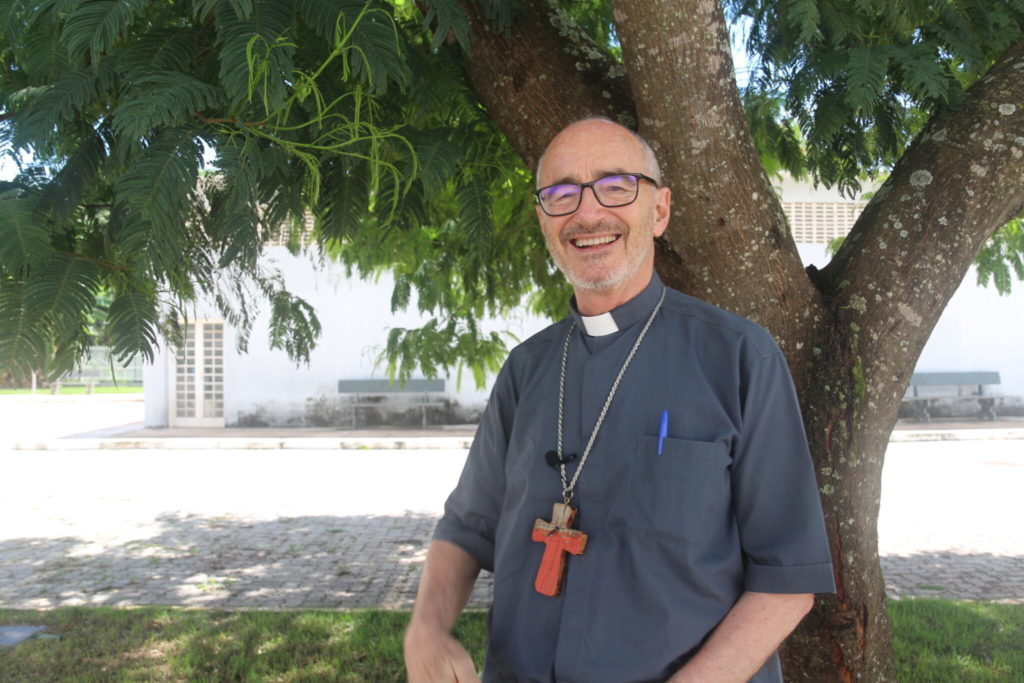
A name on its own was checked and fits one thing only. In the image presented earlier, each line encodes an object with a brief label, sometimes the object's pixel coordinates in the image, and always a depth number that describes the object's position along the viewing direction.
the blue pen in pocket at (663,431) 1.64
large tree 2.16
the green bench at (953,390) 19.48
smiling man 1.57
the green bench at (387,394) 19.11
